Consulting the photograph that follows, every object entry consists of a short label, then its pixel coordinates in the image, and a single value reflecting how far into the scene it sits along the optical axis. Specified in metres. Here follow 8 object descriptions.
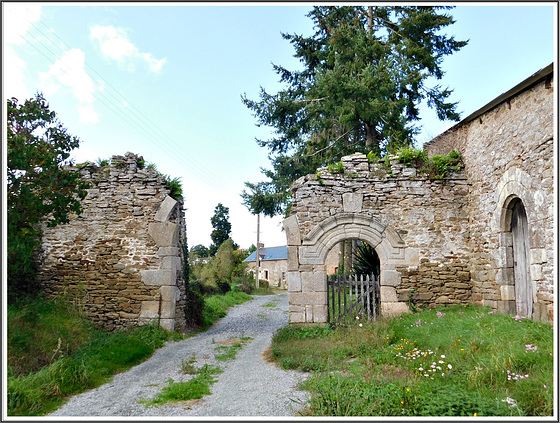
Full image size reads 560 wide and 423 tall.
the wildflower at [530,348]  4.75
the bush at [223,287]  19.98
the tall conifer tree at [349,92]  11.84
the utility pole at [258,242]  26.08
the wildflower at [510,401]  3.63
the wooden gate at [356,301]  8.38
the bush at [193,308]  9.90
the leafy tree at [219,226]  33.06
